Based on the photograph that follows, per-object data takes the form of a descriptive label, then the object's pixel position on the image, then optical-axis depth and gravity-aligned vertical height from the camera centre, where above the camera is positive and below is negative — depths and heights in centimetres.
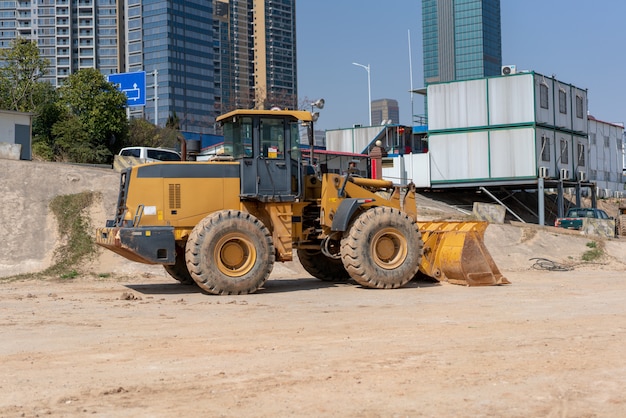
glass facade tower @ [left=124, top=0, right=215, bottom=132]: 16925 +3297
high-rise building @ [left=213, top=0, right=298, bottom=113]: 8340 +1145
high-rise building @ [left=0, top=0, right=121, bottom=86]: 18350 +3993
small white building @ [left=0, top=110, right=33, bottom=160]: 4012 +398
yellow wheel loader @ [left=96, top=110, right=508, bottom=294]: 1490 -36
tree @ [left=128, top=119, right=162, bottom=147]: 5303 +484
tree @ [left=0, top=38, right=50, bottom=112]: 5506 +931
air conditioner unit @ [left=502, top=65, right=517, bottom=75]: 4296 +699
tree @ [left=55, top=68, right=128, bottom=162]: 4600 +565
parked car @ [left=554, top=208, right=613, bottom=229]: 3431 -85
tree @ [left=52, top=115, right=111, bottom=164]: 4450 +349
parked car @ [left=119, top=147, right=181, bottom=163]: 3306 +222
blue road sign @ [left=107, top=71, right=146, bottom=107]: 5553 +844
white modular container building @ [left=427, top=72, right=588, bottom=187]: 4159 +374
